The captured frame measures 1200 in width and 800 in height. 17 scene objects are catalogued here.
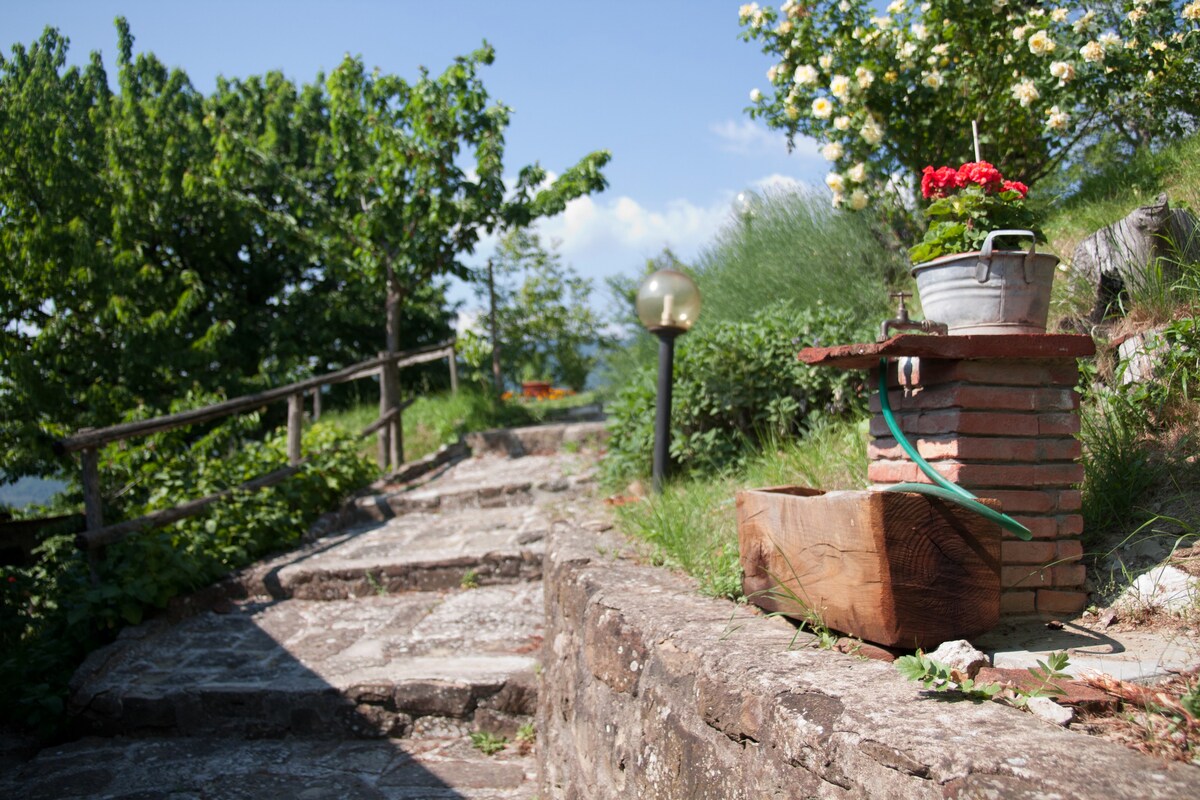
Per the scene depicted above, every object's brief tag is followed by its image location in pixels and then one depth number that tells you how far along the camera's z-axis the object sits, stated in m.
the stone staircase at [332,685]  3.34
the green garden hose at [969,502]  1.74
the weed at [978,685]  1.47
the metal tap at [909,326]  2.22
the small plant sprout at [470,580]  4.75
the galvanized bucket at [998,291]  2.19
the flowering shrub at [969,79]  4.51
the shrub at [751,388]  4.12
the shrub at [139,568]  4.02
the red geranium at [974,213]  2.32
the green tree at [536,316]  12.41
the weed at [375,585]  4.80
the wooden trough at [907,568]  1.72
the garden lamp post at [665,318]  4.40
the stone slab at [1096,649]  1.58
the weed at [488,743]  3.51
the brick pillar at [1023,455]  2.05
